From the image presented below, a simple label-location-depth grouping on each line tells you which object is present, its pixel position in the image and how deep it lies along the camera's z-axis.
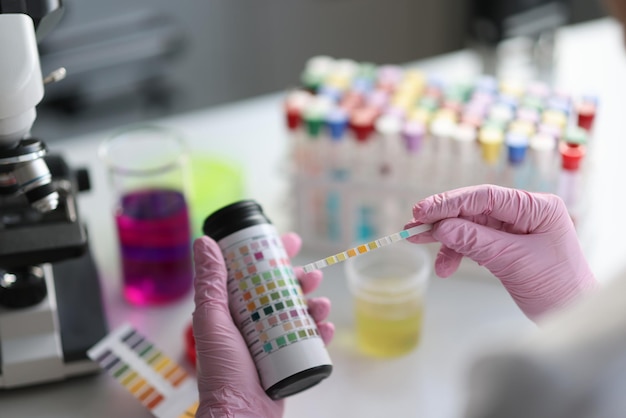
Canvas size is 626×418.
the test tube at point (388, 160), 1.44
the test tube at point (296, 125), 1.49
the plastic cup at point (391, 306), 1.30
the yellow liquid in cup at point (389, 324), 1.30
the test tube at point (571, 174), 1.35
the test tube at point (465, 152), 1.41
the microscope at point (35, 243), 1.01
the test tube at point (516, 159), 1.36
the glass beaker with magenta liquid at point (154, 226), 1.41
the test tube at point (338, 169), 1.45
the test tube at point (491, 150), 1.38
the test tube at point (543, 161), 1.37
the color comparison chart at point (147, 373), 1.21
